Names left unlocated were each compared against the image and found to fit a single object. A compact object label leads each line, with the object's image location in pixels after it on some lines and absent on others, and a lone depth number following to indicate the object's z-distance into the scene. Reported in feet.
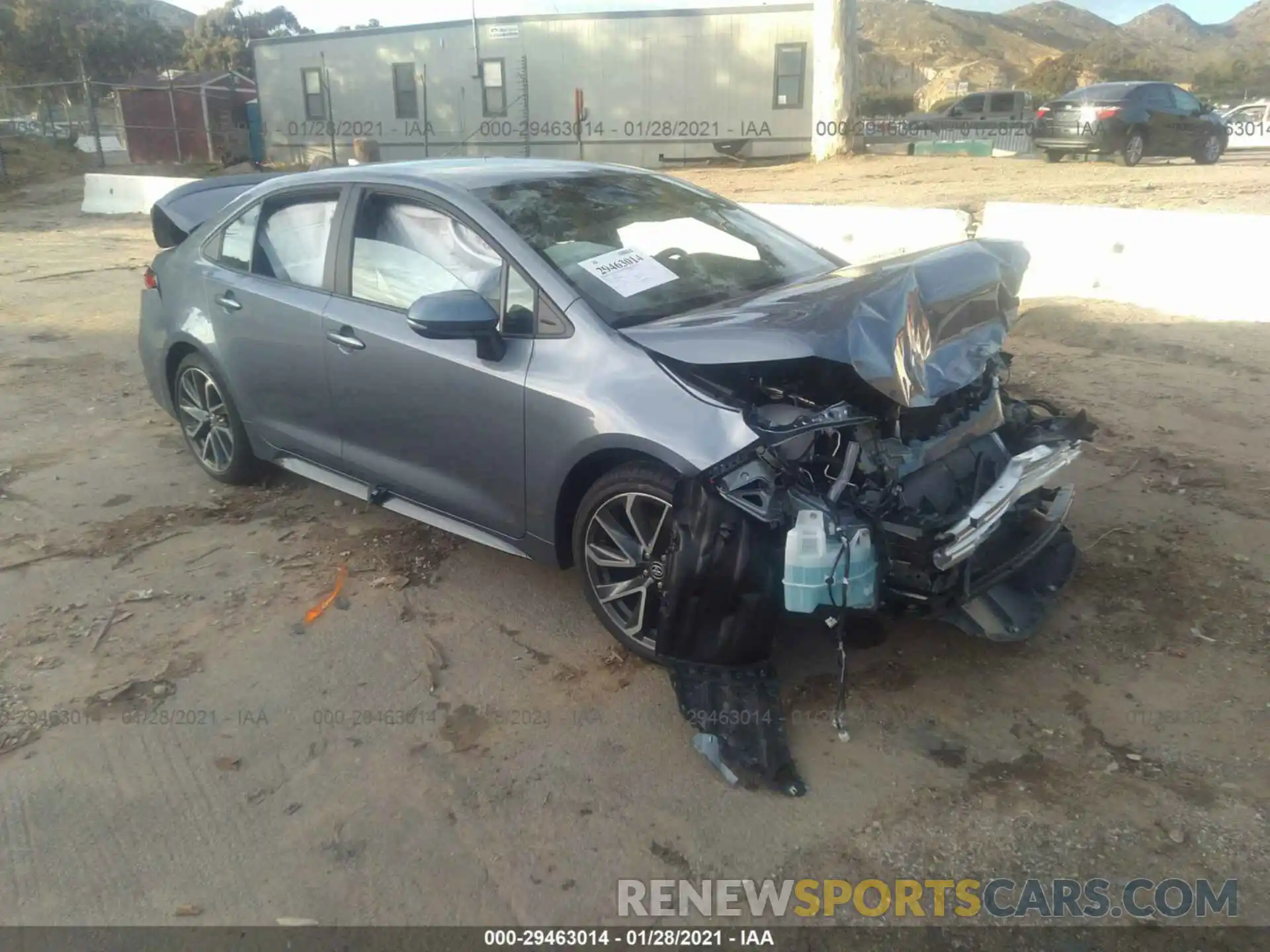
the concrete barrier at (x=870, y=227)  29.94
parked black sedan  60.23
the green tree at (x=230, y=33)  190.90
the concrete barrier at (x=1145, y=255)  24.54
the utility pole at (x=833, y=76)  69.46
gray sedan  10.00
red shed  105.91
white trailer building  85.97
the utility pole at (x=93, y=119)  86.53
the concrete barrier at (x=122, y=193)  61.26
